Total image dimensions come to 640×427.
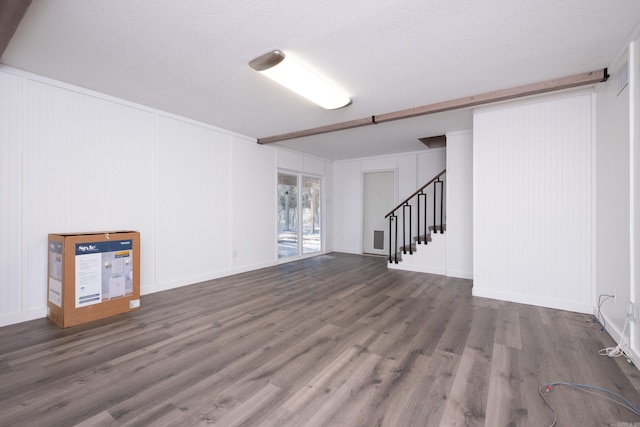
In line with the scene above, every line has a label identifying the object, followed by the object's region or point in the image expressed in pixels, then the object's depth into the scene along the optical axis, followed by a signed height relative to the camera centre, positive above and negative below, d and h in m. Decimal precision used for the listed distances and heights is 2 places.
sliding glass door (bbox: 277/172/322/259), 6.27 +0.01
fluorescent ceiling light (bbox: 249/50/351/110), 2.50 +1.36
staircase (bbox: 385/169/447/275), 5.23 -0.34
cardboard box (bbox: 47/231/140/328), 2.75 -0.66
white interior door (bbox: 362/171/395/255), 7.02 +0.15
